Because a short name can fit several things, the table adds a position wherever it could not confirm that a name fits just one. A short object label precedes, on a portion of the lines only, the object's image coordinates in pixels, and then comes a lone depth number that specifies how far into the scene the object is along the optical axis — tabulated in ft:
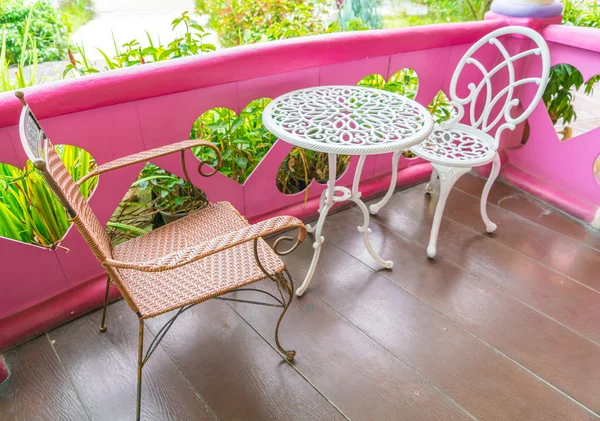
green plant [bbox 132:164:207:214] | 5.89
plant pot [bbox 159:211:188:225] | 6.01
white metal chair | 5.88
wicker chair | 3.27
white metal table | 4.51
